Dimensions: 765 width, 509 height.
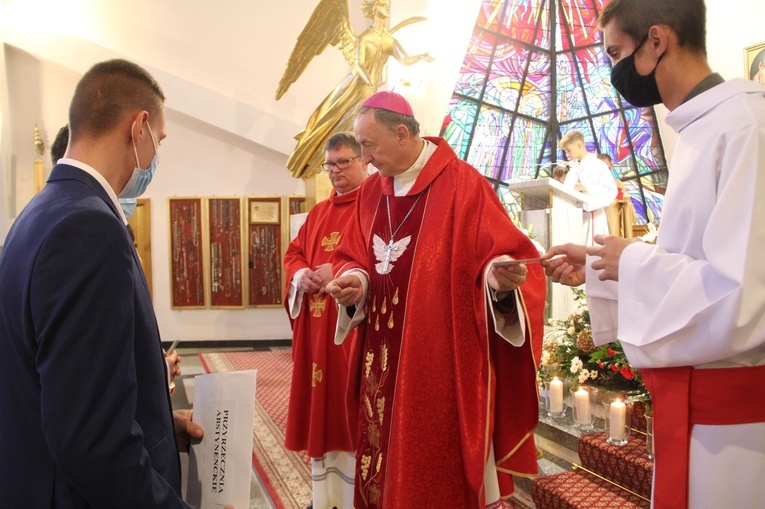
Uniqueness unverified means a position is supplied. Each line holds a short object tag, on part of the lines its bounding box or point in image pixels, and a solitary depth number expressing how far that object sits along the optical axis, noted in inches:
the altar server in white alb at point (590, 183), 228.4
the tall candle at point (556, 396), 164.9
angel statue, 302.5
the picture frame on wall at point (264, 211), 380.8
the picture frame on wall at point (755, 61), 245.1
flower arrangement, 151.5
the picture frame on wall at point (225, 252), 379.2
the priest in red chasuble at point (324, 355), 128.6
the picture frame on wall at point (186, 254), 375.9
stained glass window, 369.7
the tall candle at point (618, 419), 137.3
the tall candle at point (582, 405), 153.5
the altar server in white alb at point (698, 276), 50.4
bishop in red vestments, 87.6
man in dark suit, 40.6
